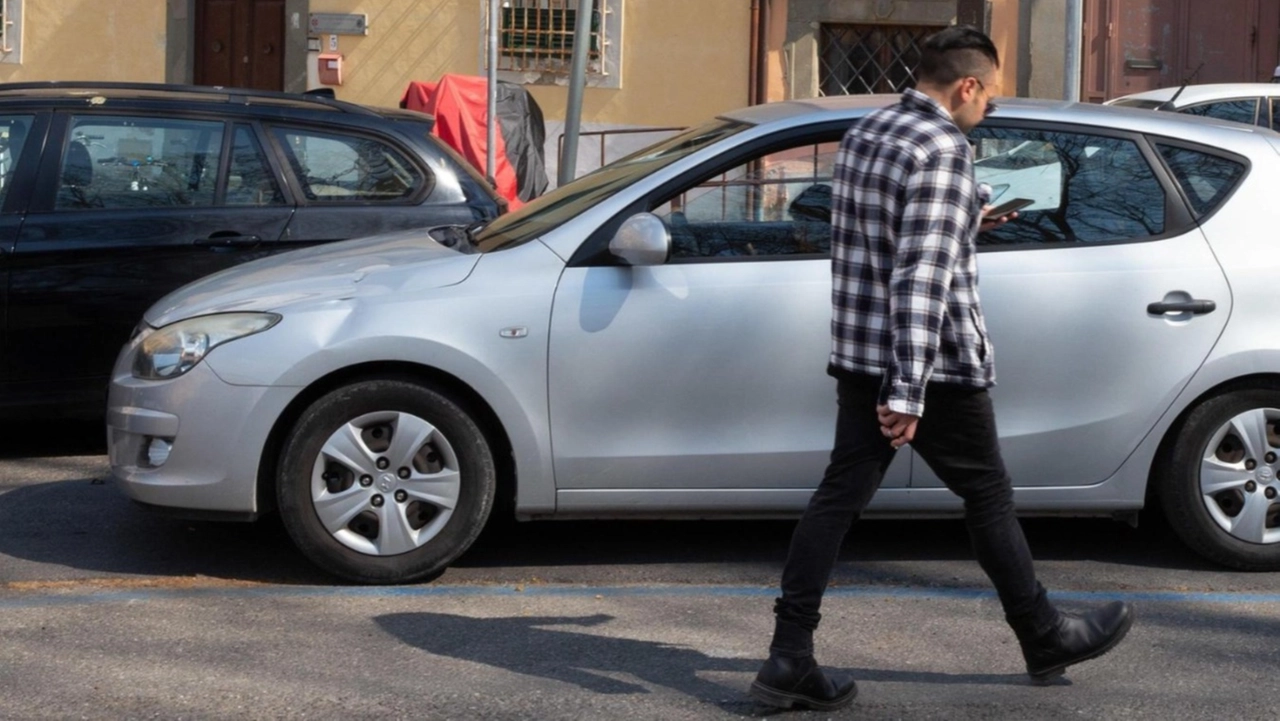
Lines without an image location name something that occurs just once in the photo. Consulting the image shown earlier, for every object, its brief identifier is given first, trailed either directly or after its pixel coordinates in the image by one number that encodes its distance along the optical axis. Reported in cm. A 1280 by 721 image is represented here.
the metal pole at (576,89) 1015
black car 723
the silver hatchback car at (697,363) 548
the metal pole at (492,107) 1114
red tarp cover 1391
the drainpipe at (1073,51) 1000
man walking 413
